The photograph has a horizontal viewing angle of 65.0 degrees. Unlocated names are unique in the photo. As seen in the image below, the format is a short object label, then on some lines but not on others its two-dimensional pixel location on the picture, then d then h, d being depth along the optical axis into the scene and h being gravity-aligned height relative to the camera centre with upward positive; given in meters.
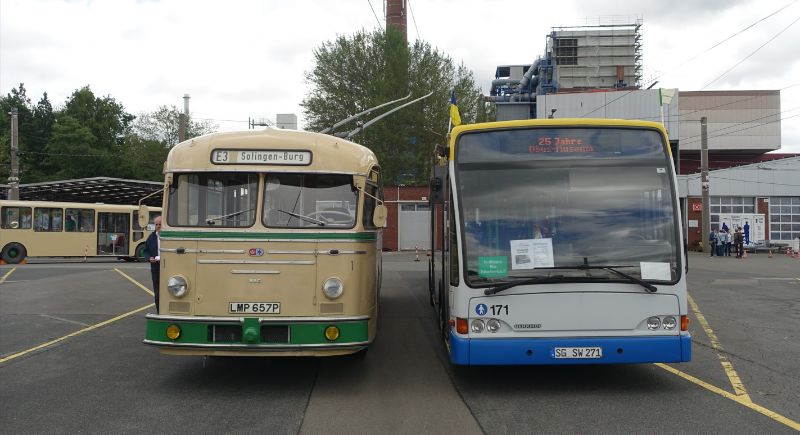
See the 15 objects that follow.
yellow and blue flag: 8.98 +1.58
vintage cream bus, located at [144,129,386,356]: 6.31 -0.25
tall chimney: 49.62 +16.78
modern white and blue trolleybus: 6.20 -0.30
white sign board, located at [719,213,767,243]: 37.94 -0.05
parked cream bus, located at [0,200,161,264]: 27.31 -0.27
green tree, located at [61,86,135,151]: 65.90 +11.74
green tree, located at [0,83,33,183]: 55.47 +10.70
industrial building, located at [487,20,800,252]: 54.53 +12.54
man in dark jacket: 10.72 -0.44
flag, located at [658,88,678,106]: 20.05 +4.20
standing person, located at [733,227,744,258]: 31.64 -0.92
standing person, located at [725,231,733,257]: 32.88 -0.93
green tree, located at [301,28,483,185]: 42.22 +9.16
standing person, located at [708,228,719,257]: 33.16 -0.90
